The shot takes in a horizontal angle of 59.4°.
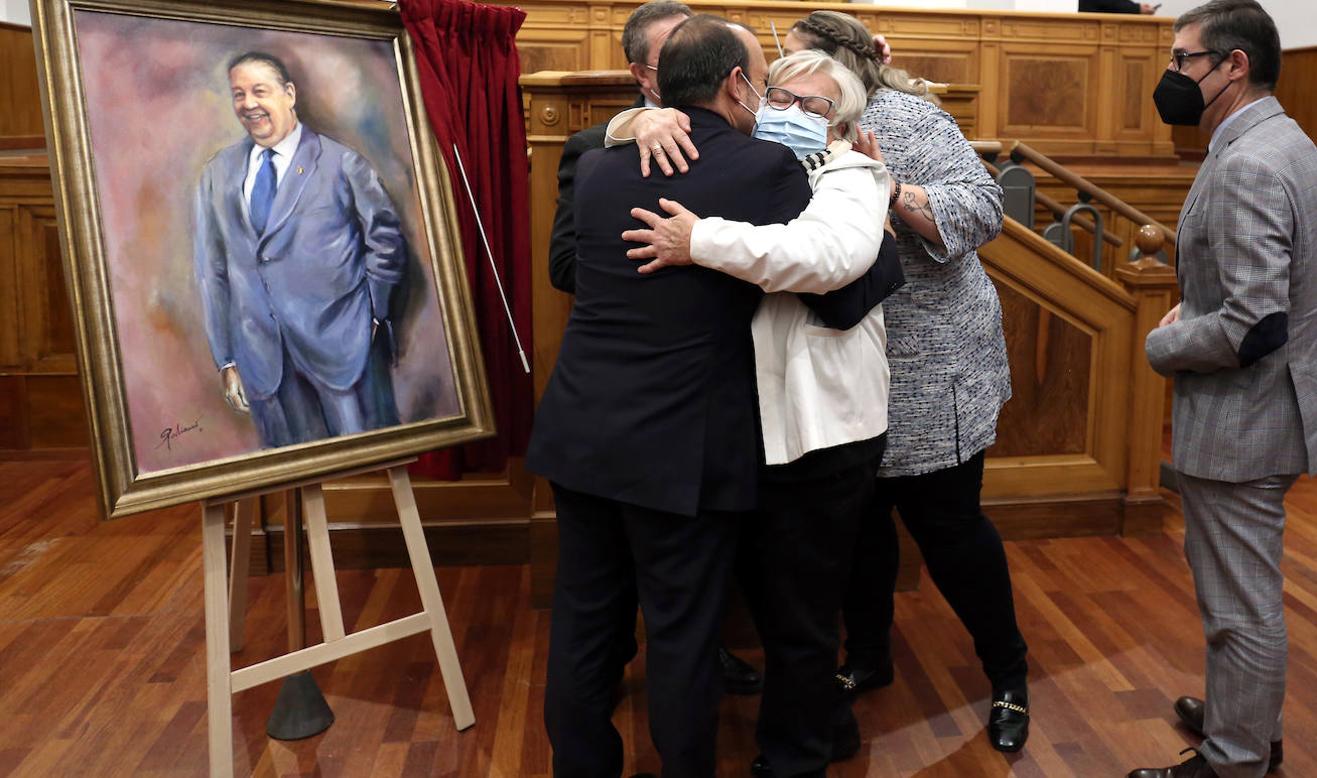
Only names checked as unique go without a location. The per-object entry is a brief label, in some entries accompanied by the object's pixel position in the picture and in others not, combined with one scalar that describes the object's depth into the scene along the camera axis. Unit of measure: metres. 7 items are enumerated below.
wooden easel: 2.12
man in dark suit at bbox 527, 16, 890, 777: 1.74
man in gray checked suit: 1.88
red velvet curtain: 2.84
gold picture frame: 1.93
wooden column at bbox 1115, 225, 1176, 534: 3.50
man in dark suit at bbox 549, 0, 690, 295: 2.38
